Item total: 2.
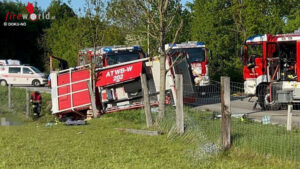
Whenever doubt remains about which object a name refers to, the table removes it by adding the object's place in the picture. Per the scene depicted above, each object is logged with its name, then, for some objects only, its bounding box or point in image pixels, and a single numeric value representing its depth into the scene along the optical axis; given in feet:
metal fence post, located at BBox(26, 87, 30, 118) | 70.76
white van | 132.67
